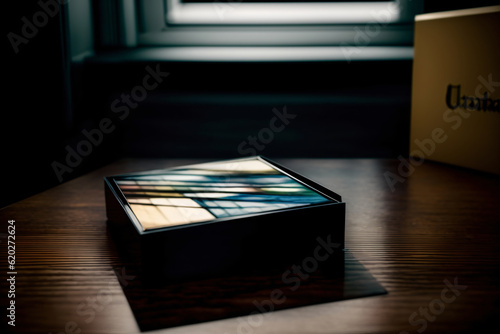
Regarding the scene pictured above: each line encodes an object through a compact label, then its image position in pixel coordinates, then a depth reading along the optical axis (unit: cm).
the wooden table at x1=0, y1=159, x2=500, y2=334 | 33
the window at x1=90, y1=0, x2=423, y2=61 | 121
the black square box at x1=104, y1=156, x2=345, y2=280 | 37
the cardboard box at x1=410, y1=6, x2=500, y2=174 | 76
